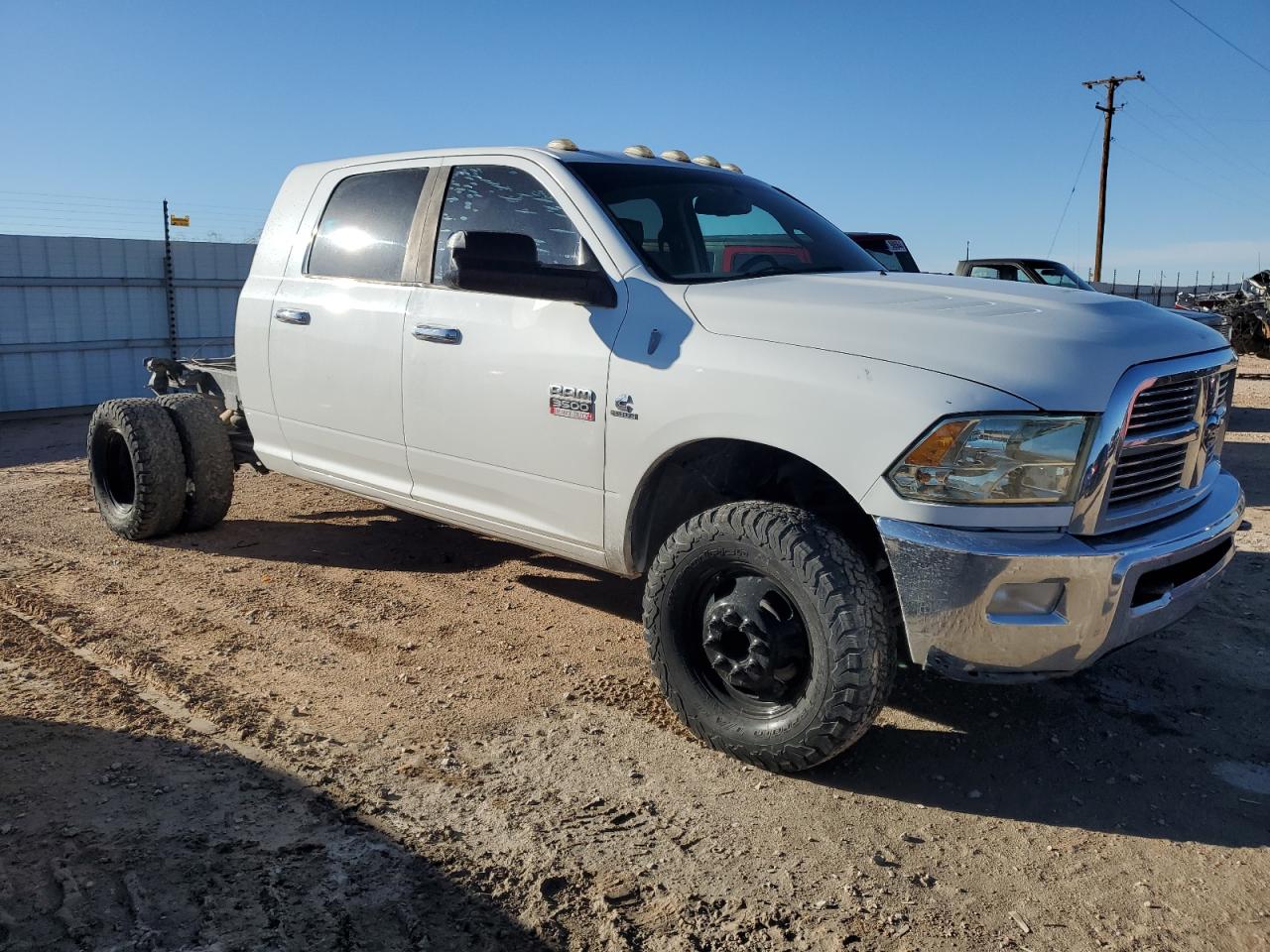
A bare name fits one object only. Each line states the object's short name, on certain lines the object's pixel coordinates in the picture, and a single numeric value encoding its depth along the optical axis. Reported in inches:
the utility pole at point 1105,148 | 1314.0
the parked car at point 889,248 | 429.7
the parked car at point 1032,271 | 514.0
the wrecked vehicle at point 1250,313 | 693.3
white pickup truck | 114.0
